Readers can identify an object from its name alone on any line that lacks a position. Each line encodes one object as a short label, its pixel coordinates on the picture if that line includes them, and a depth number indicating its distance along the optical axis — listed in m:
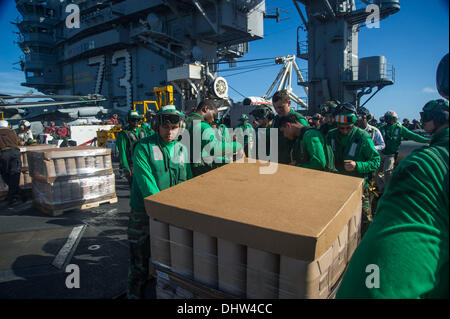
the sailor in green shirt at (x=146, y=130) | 6.12
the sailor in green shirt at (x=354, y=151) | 3.31
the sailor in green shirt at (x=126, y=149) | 5.21
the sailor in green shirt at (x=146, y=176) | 2.56
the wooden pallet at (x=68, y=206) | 5.71
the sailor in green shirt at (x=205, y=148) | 3.33
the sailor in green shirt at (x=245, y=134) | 5.91
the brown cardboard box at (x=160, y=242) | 1.66
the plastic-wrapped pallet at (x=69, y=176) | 5.66
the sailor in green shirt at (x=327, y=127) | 3.96
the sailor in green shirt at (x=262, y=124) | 4.35
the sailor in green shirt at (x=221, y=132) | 5.18
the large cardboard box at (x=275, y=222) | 1.19
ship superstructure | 21.20
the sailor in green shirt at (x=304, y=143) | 2.94
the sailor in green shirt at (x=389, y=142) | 6.74
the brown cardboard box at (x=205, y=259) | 1.46
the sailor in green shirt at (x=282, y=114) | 3.81
